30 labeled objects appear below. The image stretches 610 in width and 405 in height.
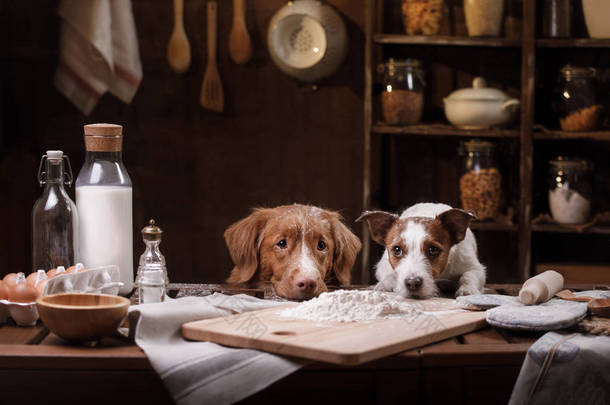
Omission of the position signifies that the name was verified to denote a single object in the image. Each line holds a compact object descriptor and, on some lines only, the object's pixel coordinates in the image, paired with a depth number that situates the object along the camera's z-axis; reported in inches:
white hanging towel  137.7
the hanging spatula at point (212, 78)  149.4
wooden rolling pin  60.7
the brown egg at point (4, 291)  58.6
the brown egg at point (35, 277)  59.5
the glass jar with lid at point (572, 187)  133.6
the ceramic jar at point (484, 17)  136.4
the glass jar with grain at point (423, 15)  136.9
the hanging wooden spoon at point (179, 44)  148.3
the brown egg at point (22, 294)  58.2
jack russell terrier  65.9
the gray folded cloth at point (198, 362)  47.7
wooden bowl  50.7
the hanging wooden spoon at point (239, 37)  148.2
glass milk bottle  67.2
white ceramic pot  135.1
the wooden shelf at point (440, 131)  136.6
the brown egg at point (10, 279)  59.3
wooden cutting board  47.7
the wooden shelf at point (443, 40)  136.3
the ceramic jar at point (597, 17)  136.4
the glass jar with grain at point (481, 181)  135.9
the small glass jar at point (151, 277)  60.9
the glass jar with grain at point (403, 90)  135.3
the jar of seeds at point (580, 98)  134.0
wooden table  49.7
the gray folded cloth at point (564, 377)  50.0
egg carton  57.7
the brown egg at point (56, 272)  61.8
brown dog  68.2
